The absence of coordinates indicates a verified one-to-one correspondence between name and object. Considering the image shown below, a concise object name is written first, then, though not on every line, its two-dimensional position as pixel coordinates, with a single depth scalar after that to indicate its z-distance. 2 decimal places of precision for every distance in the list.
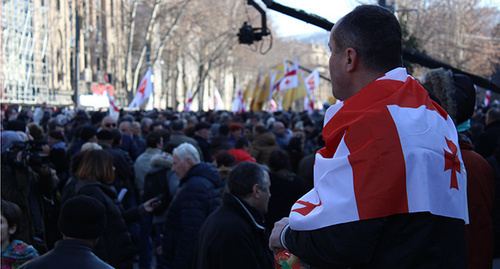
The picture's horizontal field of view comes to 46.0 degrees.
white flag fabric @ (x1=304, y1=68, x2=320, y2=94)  23.00
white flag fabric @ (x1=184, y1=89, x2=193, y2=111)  29.50
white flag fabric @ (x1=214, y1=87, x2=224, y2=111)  31.39
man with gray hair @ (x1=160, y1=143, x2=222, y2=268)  5.20
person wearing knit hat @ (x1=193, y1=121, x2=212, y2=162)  10.27
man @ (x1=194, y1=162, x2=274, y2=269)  3.58
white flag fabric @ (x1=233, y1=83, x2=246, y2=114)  28.27
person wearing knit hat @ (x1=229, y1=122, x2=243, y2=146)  10.91
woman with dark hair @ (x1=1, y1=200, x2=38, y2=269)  3.77
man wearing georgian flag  1.75
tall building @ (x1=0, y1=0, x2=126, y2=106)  29.12
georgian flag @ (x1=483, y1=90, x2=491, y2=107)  26.96
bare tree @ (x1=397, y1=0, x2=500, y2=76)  34.91
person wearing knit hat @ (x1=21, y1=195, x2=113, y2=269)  2.87
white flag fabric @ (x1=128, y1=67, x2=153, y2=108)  20.66
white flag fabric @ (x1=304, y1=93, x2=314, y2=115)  26.82
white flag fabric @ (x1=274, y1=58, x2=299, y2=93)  19.53
